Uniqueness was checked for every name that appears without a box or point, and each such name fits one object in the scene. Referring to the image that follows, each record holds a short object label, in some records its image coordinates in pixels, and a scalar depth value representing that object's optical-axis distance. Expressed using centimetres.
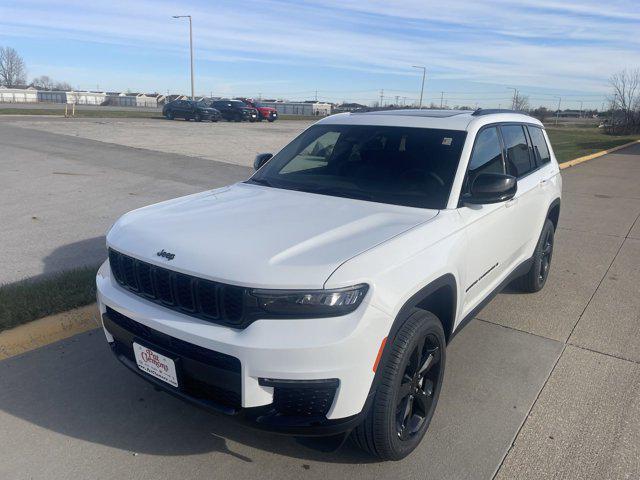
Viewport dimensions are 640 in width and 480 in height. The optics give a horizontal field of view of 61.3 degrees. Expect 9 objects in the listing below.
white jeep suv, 241
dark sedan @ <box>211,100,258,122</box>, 3881
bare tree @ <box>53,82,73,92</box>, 14924
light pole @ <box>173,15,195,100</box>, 4616
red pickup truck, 4051
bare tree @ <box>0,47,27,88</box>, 12550
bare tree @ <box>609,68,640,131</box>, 4329
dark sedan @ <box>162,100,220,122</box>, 3559
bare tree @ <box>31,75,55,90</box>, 15175
